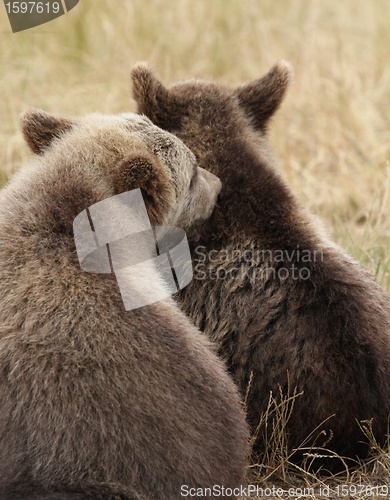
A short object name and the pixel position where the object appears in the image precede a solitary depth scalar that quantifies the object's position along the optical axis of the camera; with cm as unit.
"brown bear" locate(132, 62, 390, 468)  809
